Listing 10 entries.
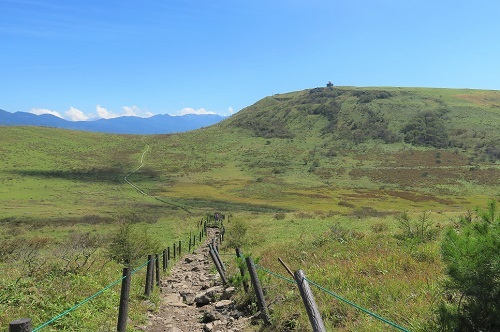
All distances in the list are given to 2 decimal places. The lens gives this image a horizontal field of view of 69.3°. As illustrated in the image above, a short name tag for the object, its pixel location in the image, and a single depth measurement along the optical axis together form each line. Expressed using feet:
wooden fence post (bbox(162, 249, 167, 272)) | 62.05
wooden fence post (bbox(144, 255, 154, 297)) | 41.16
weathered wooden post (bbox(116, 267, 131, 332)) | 27.50
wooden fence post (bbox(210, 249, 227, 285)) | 44.52
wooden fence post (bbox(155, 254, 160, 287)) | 50.13
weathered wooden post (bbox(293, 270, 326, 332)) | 18.63
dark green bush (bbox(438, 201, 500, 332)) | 13.70
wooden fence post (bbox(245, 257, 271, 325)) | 28.25
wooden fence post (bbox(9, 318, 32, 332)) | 14.08
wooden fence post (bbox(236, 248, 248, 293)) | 35.34
